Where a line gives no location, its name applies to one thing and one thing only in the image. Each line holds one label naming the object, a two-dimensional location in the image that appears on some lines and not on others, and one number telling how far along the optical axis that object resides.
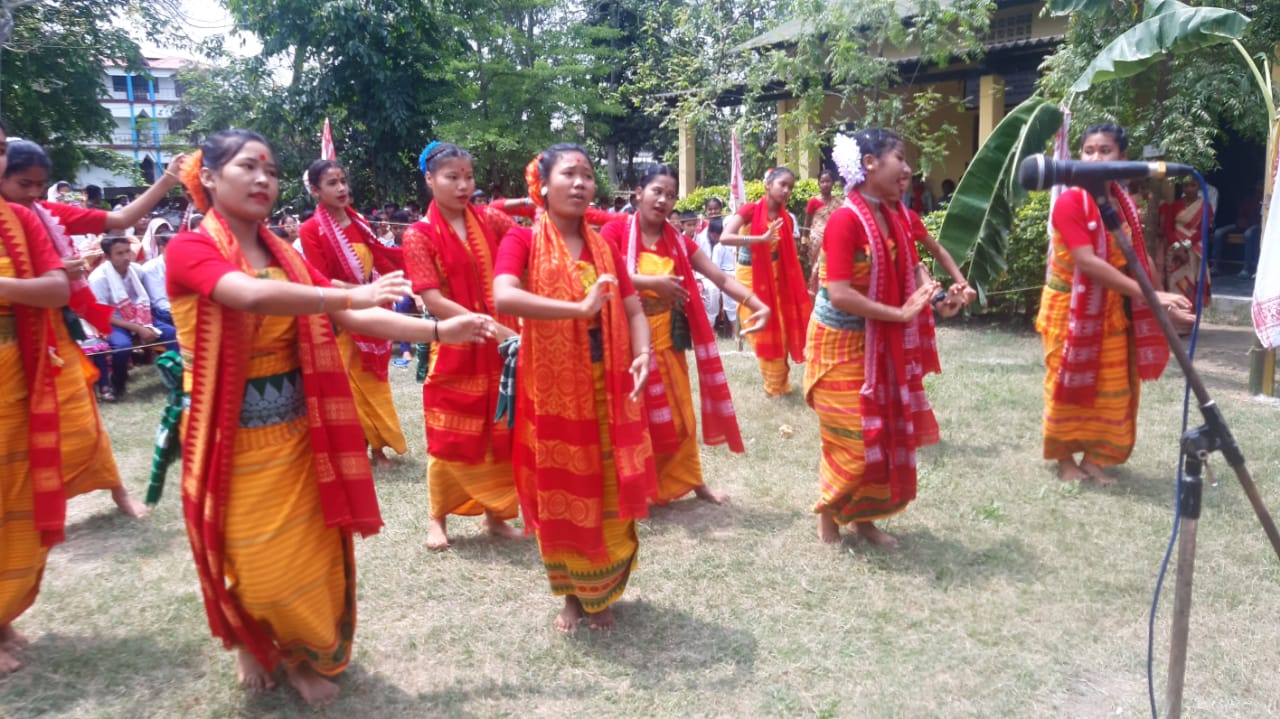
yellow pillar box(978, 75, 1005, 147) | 14.37
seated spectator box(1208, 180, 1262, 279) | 14.53
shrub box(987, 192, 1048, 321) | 10.37
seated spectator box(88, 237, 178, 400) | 8.35
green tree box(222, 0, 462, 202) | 17.05
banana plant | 5.58
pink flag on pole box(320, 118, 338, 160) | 7.46
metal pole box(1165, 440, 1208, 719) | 2.18
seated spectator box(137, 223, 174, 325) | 8.95
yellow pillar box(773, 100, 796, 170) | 13.70
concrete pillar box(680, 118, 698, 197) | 19.75
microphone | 2.17
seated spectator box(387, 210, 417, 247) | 13.50
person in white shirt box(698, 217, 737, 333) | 11.09
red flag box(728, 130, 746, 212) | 10.01
